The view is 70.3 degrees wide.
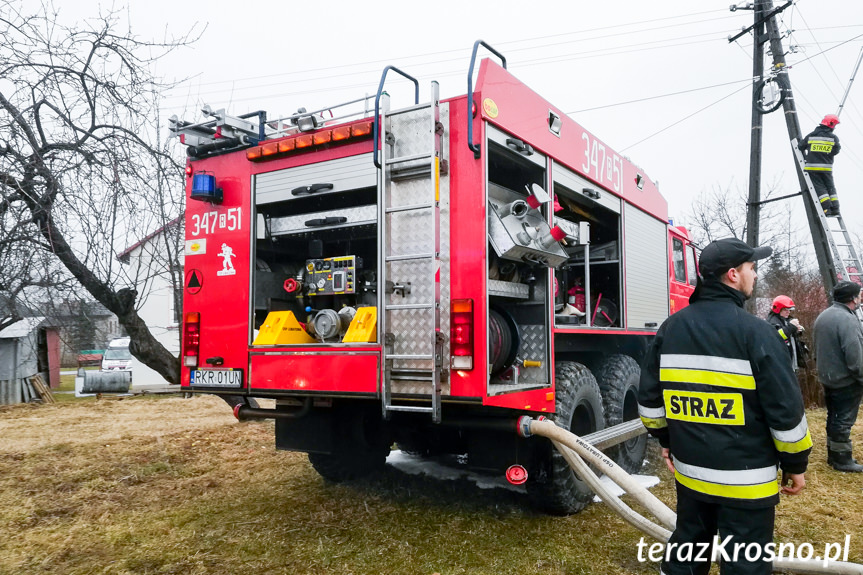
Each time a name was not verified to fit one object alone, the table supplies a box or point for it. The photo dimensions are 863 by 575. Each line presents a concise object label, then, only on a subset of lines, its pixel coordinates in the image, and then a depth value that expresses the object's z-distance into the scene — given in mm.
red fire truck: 3732
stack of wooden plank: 15220
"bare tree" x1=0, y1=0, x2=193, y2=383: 6102
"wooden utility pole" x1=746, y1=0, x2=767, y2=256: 13391
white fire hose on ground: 3473
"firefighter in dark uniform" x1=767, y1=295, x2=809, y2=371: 7254
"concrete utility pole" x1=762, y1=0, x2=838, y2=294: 11414
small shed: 15648
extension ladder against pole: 10273
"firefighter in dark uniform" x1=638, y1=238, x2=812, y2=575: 2346
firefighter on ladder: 10305
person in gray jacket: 5879
